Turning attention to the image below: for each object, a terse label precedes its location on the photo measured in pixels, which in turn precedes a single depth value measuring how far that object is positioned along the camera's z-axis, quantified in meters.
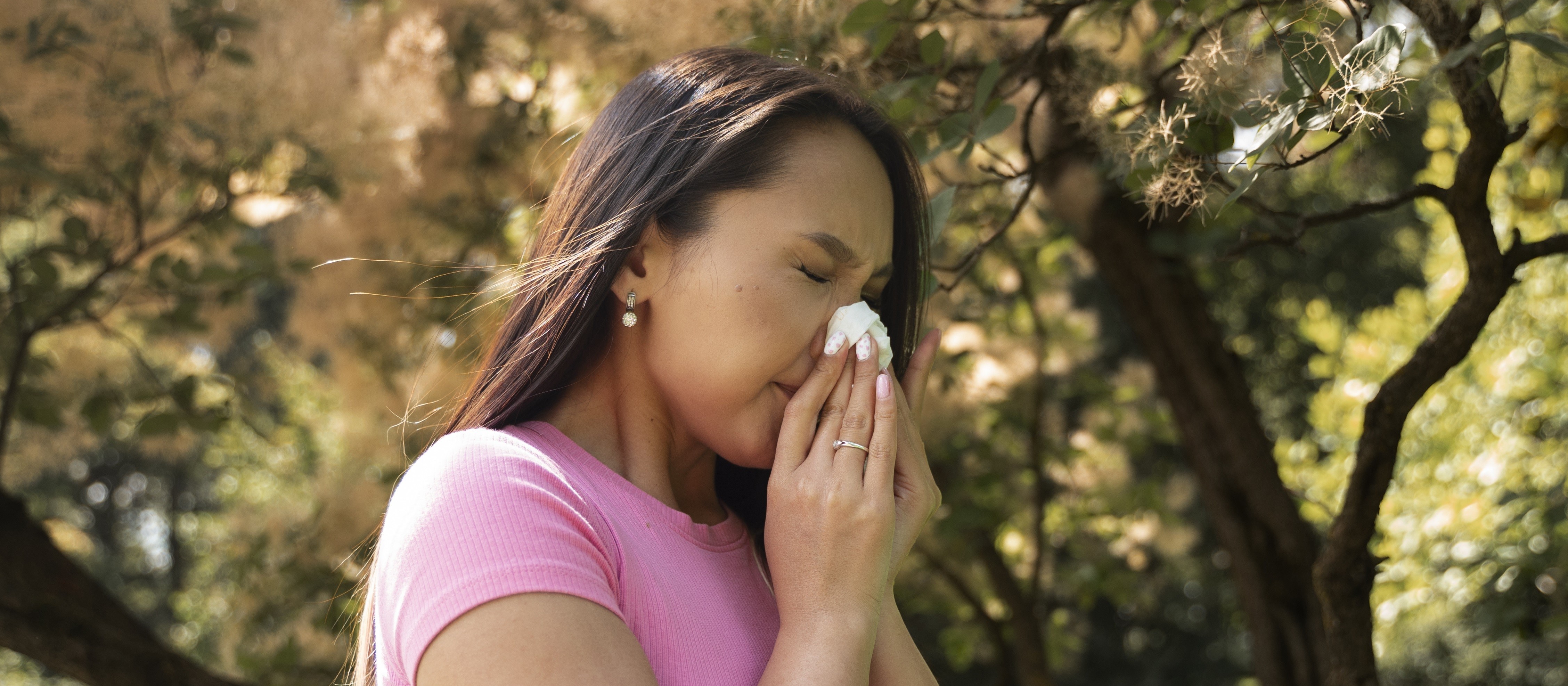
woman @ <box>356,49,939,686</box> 1.61
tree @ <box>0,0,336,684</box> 2.18
